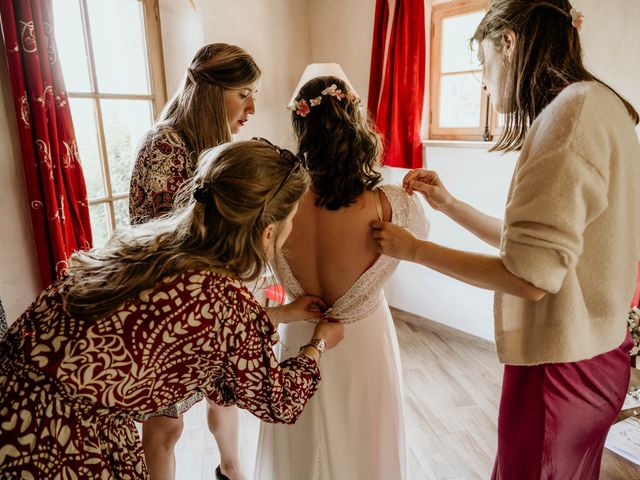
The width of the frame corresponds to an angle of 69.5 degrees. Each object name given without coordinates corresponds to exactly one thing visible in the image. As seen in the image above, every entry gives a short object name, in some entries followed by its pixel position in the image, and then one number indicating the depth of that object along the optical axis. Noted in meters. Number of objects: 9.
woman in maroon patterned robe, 0.80
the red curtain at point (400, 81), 2.73
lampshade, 2.83
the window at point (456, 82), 2.71
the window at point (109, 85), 2.15
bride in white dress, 1.15
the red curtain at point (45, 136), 1.74
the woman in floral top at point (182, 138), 1.44
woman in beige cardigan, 0.80
